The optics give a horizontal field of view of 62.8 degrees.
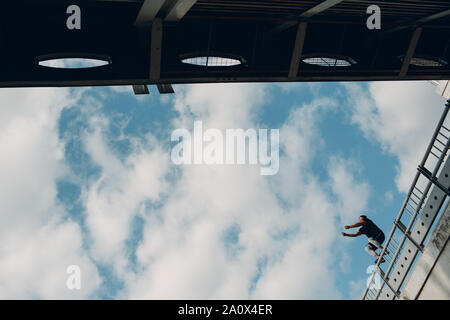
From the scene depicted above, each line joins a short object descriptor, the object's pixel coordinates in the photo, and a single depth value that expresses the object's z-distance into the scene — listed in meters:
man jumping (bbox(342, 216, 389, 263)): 14.62
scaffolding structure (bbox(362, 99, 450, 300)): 11.66
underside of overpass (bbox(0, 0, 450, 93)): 9.90
